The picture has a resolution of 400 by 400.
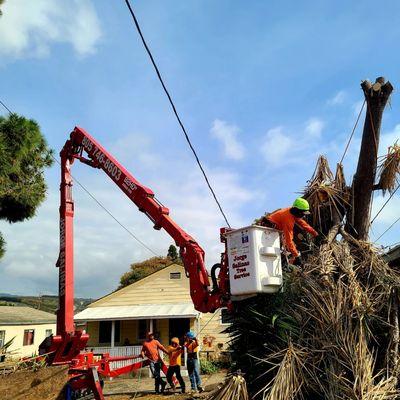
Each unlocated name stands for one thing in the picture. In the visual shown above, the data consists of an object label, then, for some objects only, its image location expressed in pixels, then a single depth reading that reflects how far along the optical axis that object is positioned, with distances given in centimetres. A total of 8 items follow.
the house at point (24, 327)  2776
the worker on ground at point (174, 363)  1185
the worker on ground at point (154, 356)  1177
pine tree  1019
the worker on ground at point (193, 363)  1164
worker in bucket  610
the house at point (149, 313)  2211
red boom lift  688
